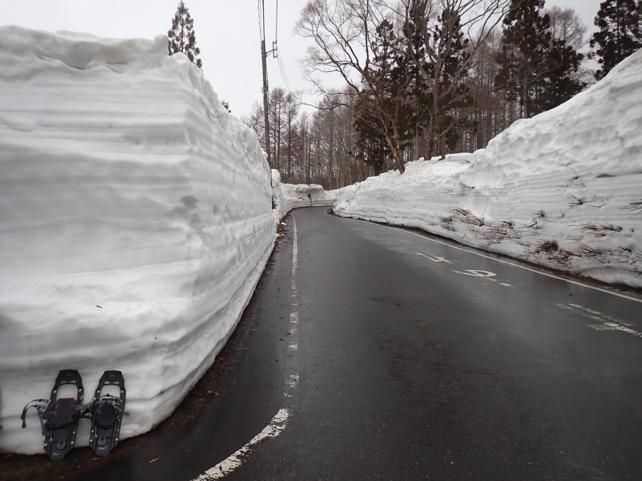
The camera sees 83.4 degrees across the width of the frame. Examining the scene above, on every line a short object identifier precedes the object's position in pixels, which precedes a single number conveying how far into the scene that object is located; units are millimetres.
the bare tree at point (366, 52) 23000
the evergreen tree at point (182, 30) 28359
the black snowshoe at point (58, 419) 2230
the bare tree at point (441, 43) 21156
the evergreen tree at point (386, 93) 24625
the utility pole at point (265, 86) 19578
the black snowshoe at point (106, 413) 2285
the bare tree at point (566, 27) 28647
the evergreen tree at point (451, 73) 21594
